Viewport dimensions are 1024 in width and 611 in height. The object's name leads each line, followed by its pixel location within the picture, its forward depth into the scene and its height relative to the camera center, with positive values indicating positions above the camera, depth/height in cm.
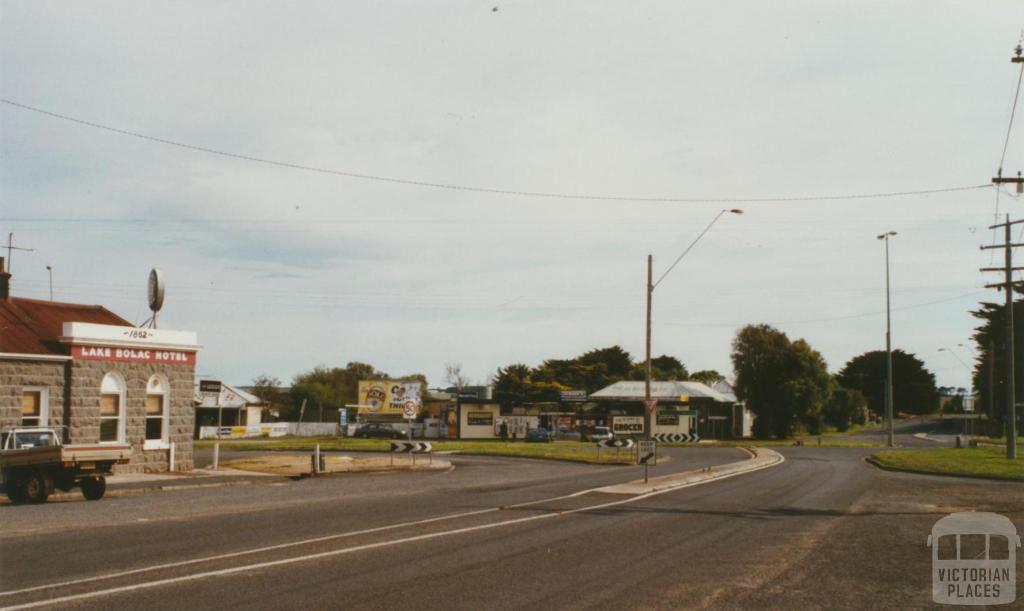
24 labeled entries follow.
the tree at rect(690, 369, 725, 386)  14125 +73
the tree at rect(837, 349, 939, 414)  15538 +47
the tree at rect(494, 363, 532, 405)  10619 -91
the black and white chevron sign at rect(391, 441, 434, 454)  3906 -322
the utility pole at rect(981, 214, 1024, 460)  4269 +289
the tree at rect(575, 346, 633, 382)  12512 +273
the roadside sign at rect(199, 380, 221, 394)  3512 -65
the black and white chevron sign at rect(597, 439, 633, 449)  3616 -267
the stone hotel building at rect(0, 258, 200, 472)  2762 -33
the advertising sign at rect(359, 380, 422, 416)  8919 -226
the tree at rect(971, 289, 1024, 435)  8869 +368
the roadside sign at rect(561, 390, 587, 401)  8862 -181
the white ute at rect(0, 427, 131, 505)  2170 -245
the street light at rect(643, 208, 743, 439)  3462 -25
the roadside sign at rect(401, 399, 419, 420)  3796 -150
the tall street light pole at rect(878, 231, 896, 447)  6241 +212
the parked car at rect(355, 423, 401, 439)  7974 -525
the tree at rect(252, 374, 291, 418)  11981 -334
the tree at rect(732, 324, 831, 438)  8619 +33
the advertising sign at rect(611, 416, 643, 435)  7044 -354
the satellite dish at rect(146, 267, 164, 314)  3328 +294
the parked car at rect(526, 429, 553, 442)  7269 -481
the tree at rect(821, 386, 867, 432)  11969 -353
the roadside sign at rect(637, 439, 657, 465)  3018 -246
